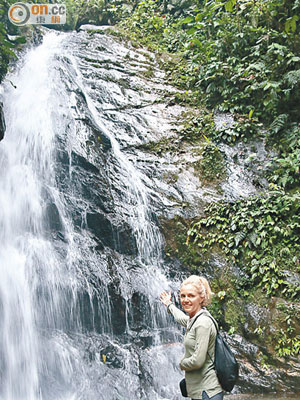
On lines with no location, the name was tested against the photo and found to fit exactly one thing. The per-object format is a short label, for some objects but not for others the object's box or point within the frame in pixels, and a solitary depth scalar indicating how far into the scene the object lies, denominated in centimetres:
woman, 219
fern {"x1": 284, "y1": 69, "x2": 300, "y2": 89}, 737
